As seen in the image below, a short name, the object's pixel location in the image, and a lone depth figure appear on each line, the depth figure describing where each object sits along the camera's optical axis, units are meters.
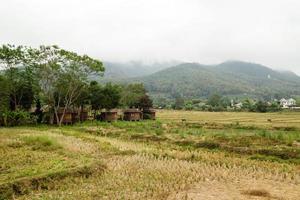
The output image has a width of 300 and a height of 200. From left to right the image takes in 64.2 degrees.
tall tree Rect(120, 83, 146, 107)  49.55
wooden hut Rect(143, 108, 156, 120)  43.62
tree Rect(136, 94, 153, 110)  43.98
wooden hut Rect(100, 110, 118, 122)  37.00
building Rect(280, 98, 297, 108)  94.29
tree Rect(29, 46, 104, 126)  29.57
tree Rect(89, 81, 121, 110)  37.50
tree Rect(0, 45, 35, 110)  29.46
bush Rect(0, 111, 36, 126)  29.21
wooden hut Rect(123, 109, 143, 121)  39.89
